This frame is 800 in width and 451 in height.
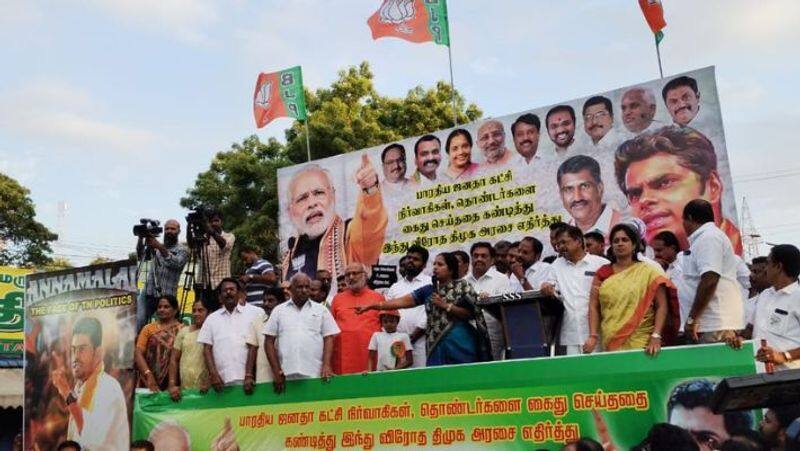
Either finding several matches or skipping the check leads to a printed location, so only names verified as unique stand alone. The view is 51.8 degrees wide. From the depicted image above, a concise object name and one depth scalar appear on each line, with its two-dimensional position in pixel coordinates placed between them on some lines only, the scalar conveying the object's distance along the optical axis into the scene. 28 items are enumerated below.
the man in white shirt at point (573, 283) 5.21
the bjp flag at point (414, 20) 10.32
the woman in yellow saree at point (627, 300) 4.73
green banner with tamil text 4.36
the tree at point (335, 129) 18.27
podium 4.98
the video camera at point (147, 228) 7.48
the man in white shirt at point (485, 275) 6.50
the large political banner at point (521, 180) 7.16
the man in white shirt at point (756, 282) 5.99
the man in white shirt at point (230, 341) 6.22
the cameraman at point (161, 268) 7.54
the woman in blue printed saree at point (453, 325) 5.35
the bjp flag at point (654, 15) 8.78
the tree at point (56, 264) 28.05
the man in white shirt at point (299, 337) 5.88
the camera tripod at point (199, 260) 7.77
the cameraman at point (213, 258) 7.62
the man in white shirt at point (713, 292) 4.66
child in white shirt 5.99
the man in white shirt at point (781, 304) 4.55
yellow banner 14.10
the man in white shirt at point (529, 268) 6.66
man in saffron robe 6.16
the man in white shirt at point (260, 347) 6.13
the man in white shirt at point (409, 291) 6.28
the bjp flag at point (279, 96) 11.12
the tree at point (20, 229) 26.64
